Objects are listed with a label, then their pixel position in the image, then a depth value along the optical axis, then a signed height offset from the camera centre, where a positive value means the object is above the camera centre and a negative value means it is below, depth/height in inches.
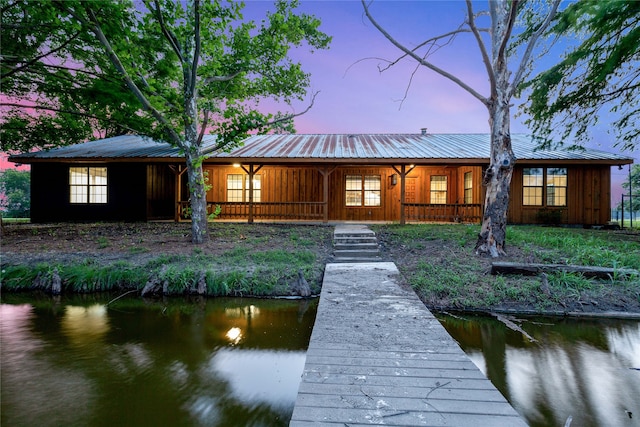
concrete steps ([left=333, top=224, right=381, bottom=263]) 306.0 -40.6
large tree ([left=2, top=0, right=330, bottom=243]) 303.1 +169.2
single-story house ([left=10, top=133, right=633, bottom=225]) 490.6 +47.1
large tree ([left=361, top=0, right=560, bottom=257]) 278.5 +107.8
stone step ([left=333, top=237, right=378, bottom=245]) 346.9 -35.8
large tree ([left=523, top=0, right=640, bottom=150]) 305.4 +154.7
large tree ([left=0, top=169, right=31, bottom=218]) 1146.7 +57.3
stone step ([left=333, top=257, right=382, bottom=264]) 299.3 -50.4
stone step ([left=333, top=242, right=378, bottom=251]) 329.4 -40.7
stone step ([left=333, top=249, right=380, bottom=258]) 314.3 -45.9
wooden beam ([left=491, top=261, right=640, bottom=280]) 229.9 -44.9
